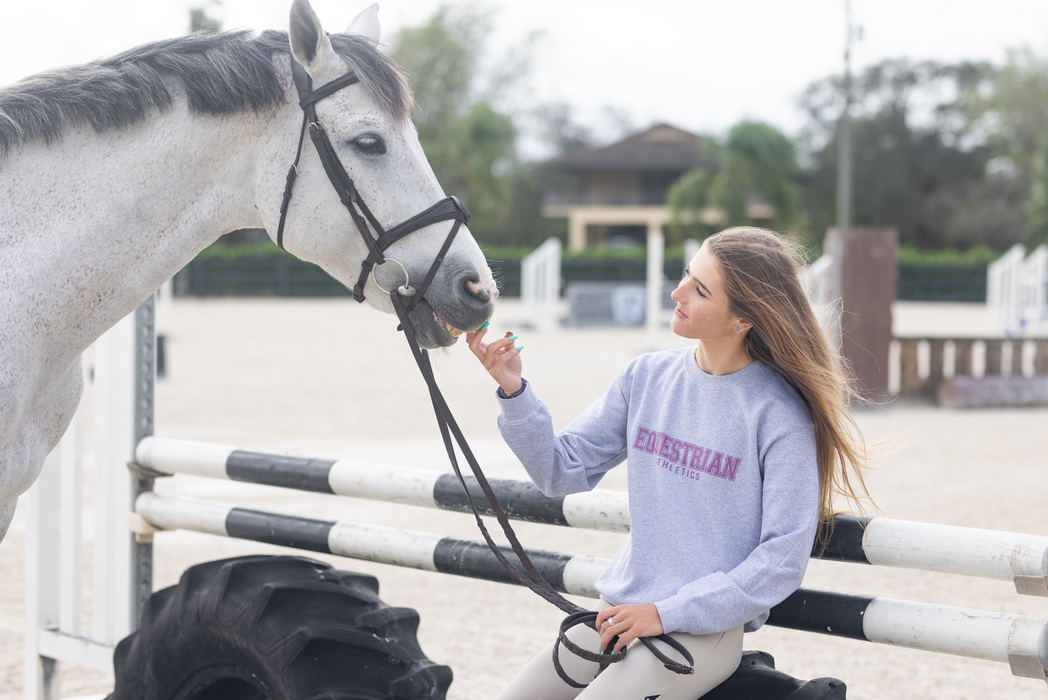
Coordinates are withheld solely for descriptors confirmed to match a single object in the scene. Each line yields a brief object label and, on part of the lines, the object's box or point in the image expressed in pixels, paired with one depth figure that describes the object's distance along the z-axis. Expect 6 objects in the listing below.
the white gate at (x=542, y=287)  19.28
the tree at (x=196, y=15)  32.52
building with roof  48.19
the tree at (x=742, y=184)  39.91
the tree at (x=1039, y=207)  36.72
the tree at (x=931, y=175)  43.25
